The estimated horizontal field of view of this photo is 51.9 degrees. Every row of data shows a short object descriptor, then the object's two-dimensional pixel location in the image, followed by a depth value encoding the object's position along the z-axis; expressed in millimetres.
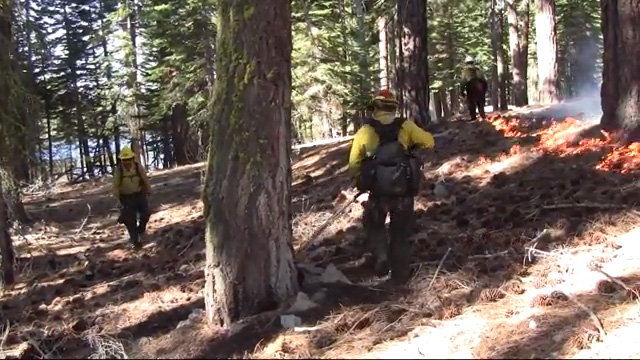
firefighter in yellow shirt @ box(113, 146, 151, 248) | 11179
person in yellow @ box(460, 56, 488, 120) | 14273
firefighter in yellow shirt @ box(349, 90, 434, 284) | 6266
